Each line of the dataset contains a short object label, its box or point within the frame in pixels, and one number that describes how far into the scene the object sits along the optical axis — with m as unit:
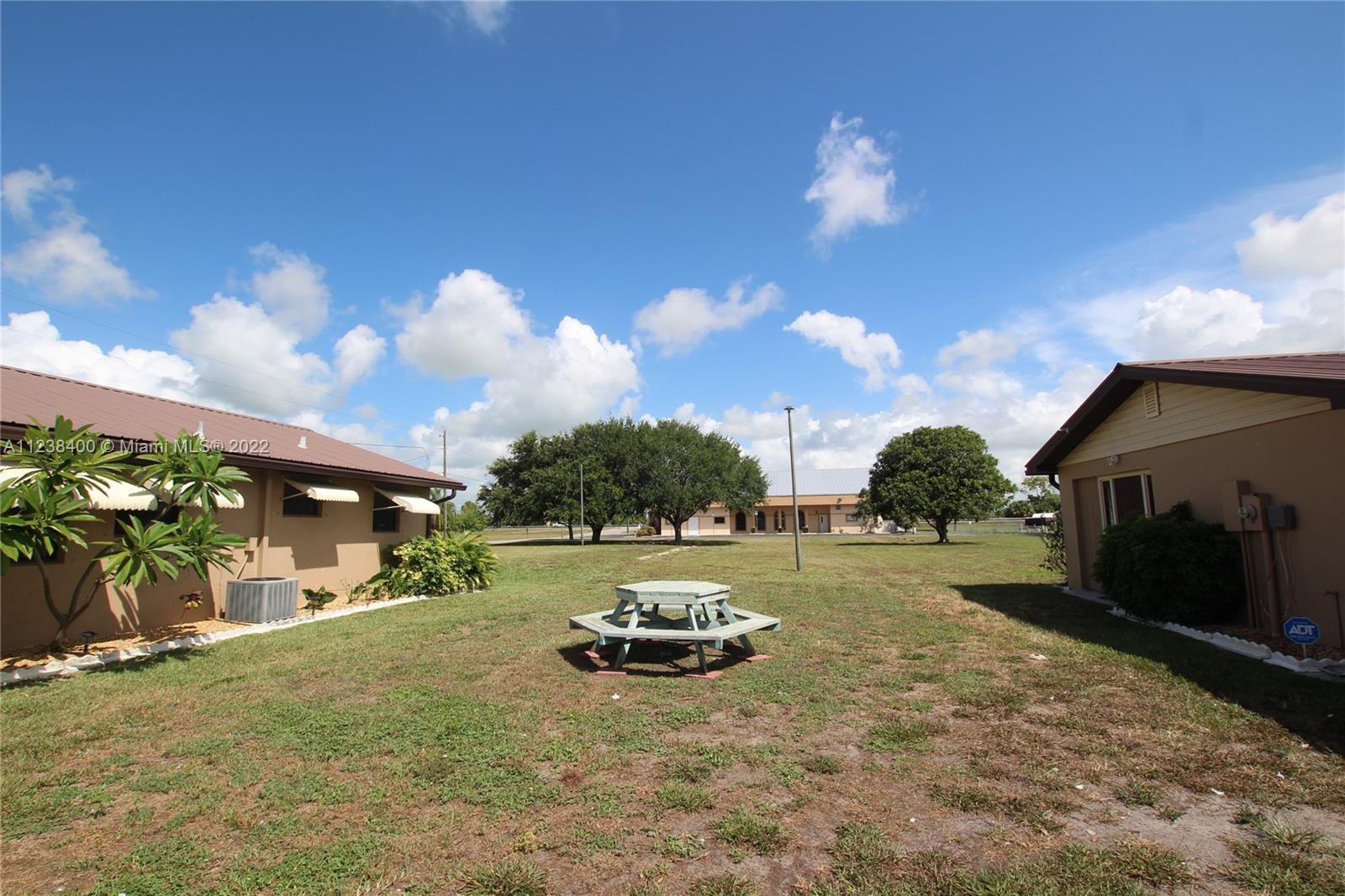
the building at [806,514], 59.59
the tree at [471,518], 38.91
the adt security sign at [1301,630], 5.80
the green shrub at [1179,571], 7.52
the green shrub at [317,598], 10.61
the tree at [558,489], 40.25
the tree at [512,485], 44.16
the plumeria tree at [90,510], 6.27
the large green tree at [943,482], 33.81
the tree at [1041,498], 76.94
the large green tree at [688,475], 39.34
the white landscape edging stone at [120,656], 6.45
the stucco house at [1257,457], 6.29
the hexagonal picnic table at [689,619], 6.14
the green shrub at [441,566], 12.95
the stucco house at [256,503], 7.83
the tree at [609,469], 40.03
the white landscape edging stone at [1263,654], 5.64
